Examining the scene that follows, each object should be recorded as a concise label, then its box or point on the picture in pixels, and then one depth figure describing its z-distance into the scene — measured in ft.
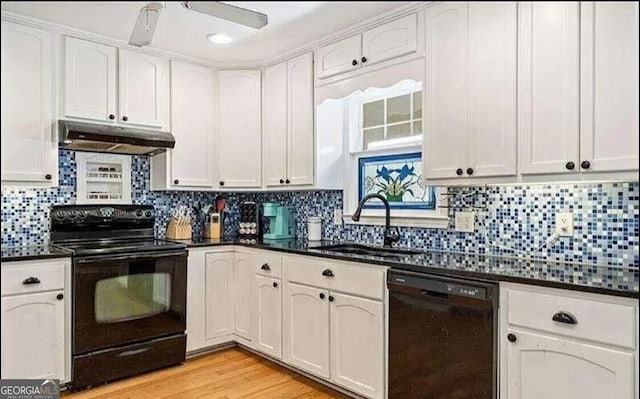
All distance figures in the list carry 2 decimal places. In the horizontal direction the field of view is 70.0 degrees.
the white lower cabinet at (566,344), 4.64
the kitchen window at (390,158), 8.75
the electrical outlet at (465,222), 7.61
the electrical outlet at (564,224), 6.50
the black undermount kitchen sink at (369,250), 8.13
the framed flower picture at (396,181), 8.79
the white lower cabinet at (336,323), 7.13
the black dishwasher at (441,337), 5.74
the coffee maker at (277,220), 10.52
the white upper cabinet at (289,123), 9.58
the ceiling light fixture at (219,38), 6.90
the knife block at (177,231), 10.53
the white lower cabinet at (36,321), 3.23
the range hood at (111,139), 8.23
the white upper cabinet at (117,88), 8.30
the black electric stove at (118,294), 7.95
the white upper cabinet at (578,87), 2.45
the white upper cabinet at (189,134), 10.07
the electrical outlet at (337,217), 9.99
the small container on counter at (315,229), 10.21
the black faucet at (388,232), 8.70
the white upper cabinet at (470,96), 3.88
